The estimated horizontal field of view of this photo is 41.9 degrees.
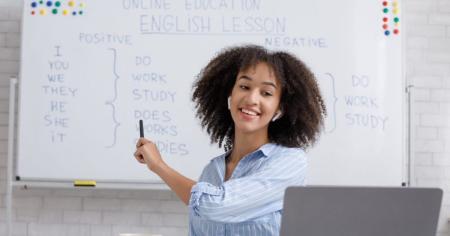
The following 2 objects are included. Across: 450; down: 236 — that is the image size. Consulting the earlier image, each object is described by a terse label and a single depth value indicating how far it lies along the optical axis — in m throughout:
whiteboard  2.76
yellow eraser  2.77
